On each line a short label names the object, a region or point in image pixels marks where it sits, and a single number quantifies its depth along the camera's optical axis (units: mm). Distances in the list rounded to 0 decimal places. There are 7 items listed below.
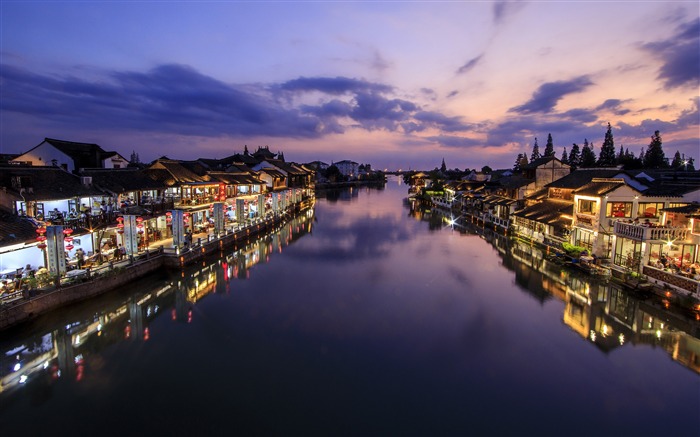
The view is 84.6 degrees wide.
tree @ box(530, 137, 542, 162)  91150
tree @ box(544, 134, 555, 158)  80312
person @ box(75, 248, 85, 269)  16394
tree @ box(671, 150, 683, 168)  54962
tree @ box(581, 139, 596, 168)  63156
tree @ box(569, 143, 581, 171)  67812
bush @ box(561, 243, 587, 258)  22266
